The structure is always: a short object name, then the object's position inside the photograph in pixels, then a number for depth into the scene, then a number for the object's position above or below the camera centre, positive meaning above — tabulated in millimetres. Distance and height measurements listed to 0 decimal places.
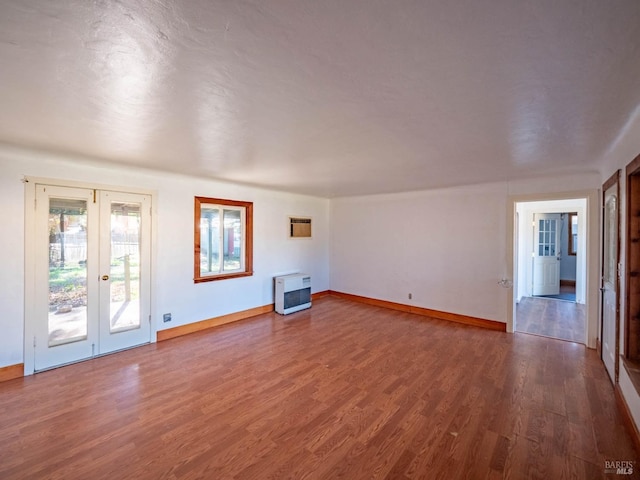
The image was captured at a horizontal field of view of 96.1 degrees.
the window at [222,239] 4595 -9
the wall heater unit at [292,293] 5422 -1047
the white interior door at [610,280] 2781 -408
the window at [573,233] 7879 +231
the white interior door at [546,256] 6906 -360
